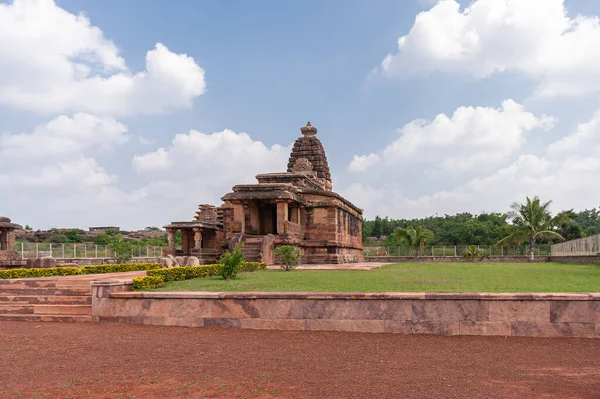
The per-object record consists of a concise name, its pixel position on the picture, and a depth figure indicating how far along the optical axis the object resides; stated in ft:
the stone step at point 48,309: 36.78
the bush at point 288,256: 62.28
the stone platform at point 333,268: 70.08
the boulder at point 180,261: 68.82
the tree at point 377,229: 267.55
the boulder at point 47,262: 76.18
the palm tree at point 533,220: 135.33
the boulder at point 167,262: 58.34
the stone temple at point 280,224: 85.61
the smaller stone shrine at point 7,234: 106.73
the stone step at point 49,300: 38.09
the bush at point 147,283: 37.24
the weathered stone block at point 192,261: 61.35
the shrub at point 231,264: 47.11
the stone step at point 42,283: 41.29
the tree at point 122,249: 81.15
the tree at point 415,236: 143.23
